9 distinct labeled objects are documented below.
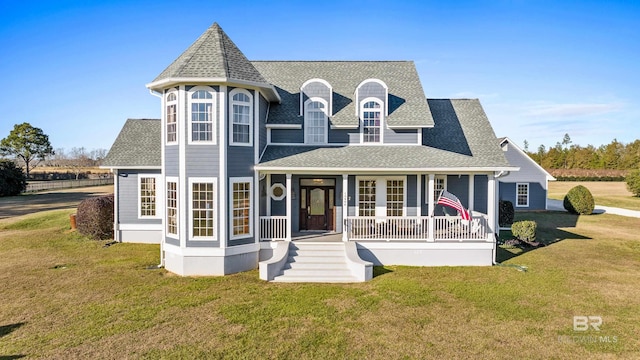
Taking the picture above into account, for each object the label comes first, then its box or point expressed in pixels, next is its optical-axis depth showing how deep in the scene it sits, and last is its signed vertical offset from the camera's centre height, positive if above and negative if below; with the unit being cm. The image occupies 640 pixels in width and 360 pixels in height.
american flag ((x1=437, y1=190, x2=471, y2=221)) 1202 -106
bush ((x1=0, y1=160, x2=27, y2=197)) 3862 -81
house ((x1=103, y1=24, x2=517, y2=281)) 1148 +15
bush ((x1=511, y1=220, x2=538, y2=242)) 1518 -257
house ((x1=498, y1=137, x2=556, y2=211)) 2714 -80
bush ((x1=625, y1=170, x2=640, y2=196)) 3653 -80
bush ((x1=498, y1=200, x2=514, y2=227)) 1934 -227
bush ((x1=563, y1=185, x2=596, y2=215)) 2558 -206
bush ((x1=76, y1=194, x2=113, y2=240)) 1647 -227
